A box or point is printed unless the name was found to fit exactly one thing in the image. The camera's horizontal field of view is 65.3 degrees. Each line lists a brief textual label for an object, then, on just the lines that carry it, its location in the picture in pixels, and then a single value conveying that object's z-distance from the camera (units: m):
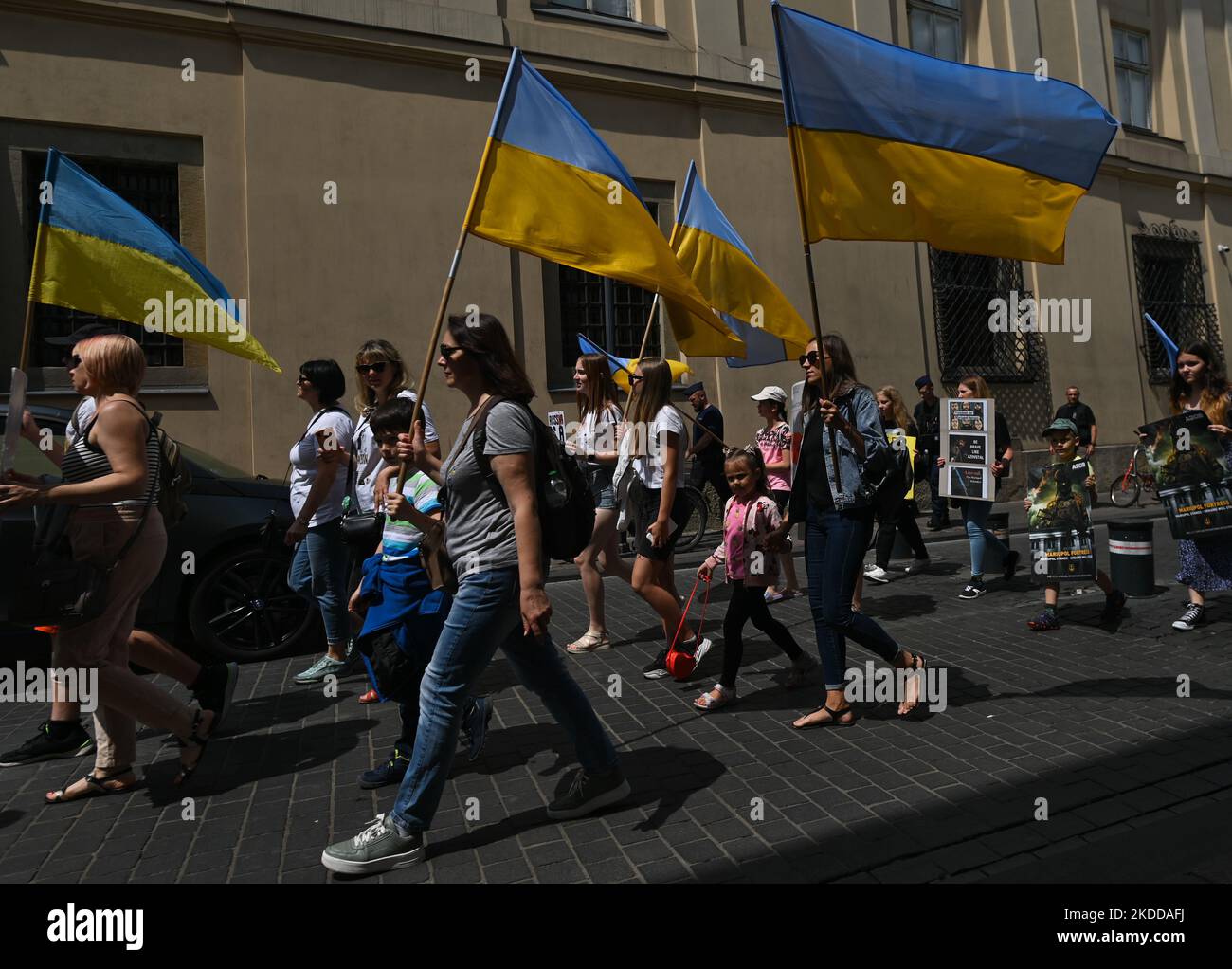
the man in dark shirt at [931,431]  12.15
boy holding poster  6.54
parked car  5.99
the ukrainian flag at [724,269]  6.85
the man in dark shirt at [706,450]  10.78
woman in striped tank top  3.72
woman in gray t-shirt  3.22
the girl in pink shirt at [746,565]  5.02
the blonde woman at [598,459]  6.20
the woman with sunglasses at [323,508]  5.42
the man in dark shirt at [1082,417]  13.66
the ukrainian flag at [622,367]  7.28
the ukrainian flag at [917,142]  4.57
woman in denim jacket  4.56
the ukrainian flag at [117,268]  4.96
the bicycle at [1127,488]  15.58
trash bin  7.32
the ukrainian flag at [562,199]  4.27
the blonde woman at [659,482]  5.57
